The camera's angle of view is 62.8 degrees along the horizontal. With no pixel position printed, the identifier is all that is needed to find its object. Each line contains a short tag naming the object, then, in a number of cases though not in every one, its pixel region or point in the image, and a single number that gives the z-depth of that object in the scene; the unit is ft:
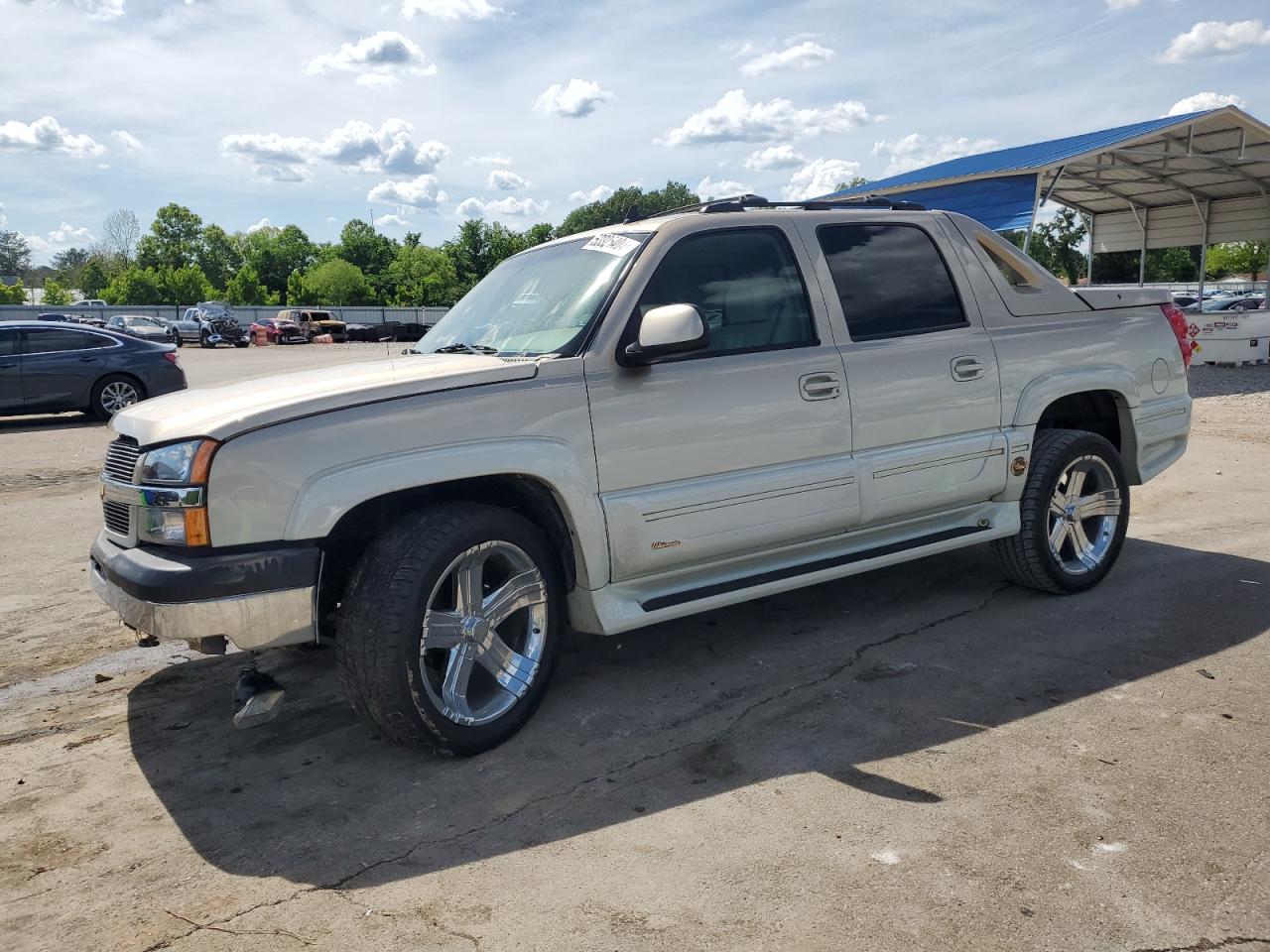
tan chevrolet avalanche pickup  11.09
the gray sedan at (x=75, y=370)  45.88
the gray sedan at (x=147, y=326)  132.36
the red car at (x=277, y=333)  163.22
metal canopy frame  64.13
